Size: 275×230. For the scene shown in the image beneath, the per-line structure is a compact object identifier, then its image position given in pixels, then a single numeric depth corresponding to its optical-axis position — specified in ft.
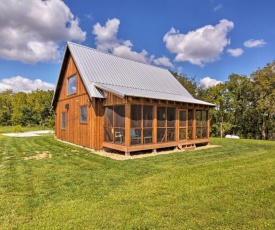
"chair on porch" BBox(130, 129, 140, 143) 32.24
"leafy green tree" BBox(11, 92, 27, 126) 124.67
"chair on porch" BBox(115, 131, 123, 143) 32.89
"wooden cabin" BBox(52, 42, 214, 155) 32.37
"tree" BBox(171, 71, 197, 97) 104.53
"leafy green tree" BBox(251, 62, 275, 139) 77.69
